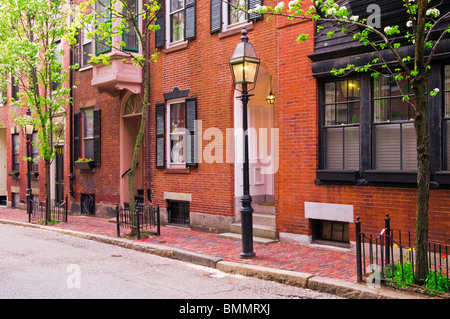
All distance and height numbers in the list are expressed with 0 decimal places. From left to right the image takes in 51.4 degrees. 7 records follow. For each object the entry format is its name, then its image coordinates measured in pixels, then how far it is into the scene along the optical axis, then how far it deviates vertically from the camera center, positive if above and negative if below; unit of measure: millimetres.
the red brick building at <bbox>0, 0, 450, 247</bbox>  9055 +699
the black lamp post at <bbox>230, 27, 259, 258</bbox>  9250 +1610
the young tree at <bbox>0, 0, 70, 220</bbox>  15227 +3700
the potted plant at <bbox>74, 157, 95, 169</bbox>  17797 +49
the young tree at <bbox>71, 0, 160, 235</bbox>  11539 +3184
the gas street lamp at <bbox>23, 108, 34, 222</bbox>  17408 +1106
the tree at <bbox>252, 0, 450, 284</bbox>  6359 +460
